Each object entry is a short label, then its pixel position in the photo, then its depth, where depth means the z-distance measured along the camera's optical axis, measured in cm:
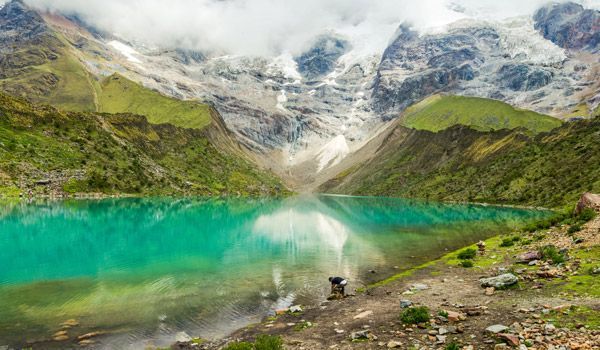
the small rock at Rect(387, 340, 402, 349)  1833
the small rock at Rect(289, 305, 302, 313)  2875
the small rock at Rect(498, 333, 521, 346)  1589
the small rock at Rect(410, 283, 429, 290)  3089
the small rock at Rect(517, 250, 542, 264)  3204
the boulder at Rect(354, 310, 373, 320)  2494
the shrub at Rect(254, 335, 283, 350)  1881
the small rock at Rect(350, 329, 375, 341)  2036
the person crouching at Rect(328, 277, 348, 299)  3225
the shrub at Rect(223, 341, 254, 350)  1873
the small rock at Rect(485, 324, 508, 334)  1751
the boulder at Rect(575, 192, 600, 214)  4001
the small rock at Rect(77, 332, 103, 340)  2352
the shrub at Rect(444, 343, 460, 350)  1640
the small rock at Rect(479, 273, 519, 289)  2600
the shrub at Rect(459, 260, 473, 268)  3721
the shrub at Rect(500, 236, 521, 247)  4356
